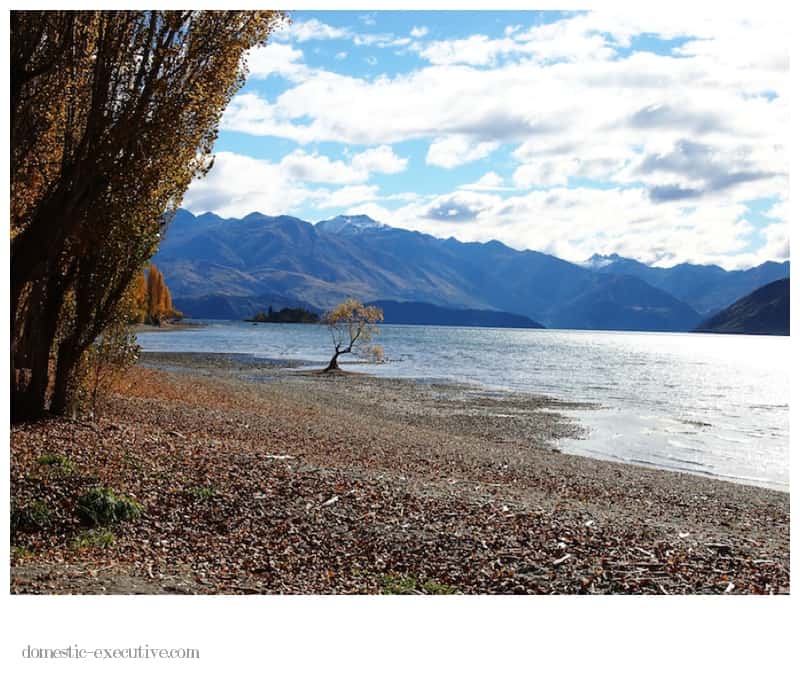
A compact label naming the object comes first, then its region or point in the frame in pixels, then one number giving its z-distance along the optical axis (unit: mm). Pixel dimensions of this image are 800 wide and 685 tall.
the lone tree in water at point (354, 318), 68625
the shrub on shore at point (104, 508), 11586
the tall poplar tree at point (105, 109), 11391
